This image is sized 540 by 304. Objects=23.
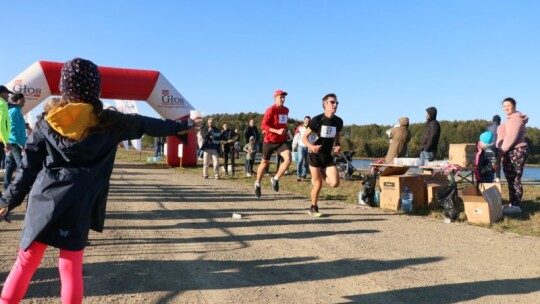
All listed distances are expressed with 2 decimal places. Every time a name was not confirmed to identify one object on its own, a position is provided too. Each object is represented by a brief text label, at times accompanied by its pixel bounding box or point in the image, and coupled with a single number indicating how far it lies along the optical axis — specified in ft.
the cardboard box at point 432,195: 25.08
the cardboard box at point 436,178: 26.99
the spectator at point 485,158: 24.45
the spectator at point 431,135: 30.66
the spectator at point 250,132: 48.80
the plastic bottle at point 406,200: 24.62
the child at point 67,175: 7.35
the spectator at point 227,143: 48.26
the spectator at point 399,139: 30.78
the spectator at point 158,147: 88.99
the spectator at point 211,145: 44.24
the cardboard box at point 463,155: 25.91
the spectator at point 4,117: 19.61
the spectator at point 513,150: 22.88
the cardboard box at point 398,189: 24.81
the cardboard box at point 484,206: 20.54
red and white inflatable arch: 47.70
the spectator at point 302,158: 41.16
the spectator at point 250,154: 47.26
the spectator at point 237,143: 50.70
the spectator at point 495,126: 35.30
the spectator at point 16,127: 20.98
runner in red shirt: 27.25
